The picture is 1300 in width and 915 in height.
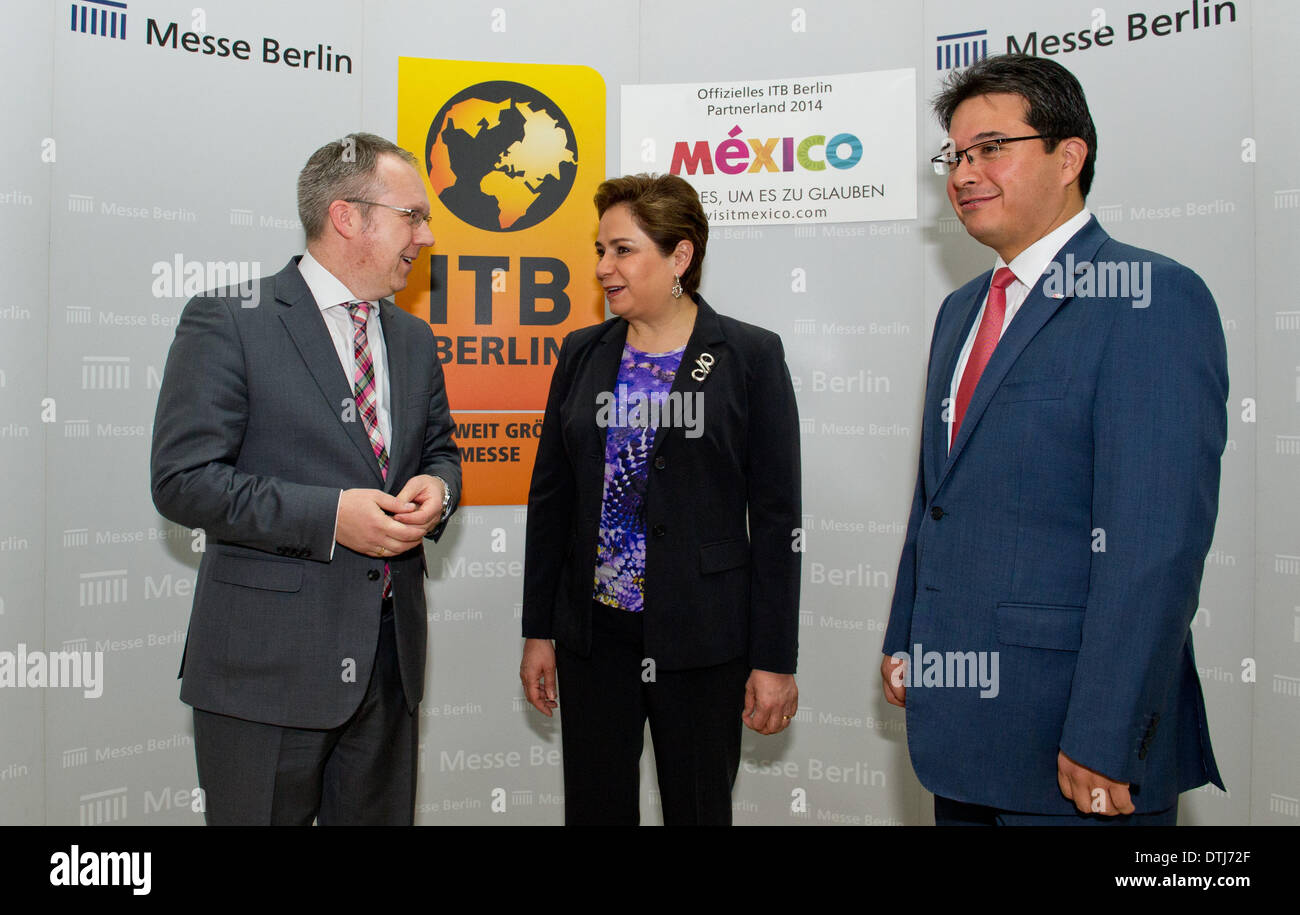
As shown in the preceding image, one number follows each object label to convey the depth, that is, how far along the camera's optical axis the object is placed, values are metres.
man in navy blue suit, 1.43
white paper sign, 3.21
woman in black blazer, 2.23
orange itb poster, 3.26
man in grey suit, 1.84
